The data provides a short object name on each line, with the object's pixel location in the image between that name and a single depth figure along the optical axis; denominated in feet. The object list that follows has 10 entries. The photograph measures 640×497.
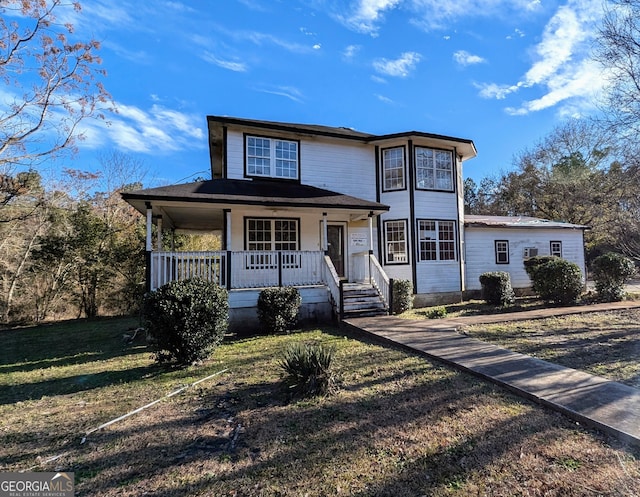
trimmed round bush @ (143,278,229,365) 19.80
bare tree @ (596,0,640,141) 35.78
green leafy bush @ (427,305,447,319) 34.79
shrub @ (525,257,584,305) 39.01
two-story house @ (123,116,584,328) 32.89
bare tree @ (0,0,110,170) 39.73
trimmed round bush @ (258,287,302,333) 29.53
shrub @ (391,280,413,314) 35.83
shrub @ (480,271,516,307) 40.34
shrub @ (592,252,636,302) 42.06
